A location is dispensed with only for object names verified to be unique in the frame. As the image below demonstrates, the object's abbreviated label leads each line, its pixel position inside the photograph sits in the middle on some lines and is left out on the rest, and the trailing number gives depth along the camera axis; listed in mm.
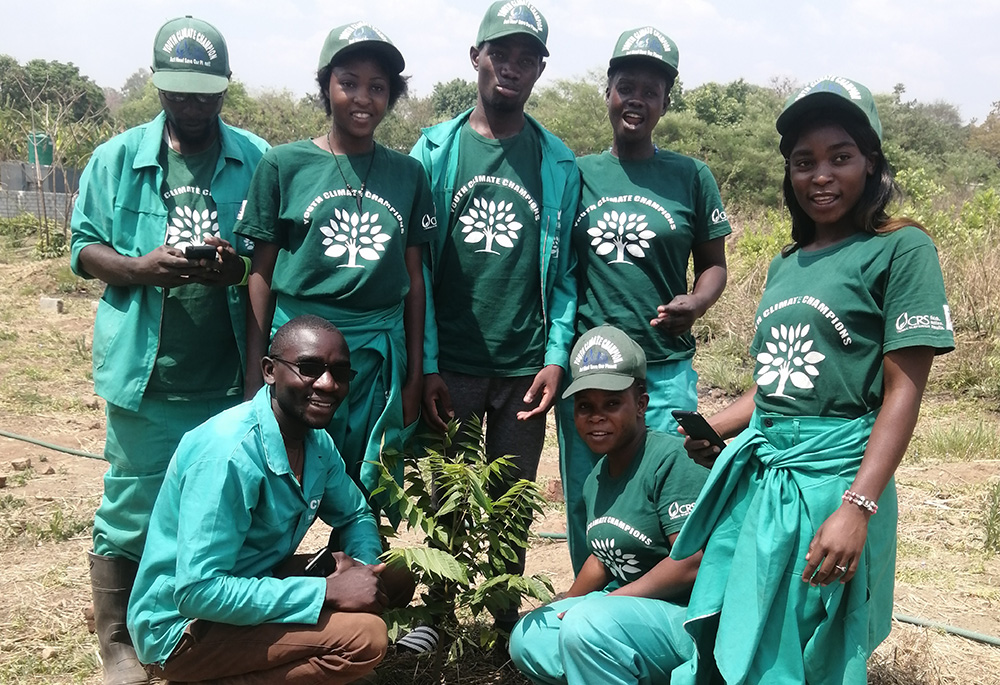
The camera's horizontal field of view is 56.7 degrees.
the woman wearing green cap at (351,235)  2979
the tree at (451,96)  46469
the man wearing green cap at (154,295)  3168
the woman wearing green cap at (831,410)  2162
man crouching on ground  2561
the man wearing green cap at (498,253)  3230
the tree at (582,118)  23328
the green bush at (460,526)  2904
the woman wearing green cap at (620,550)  2621
